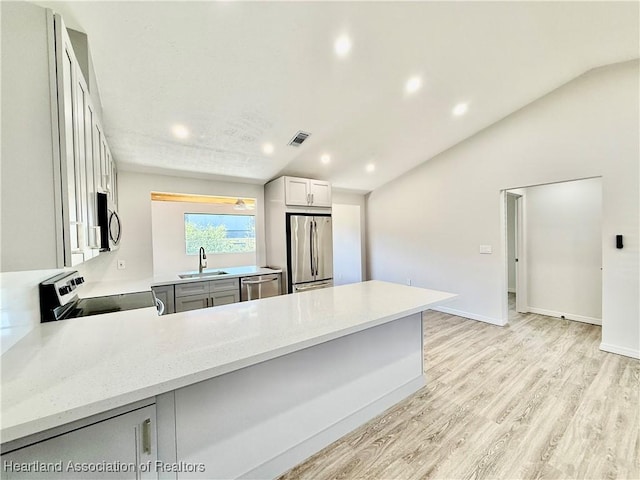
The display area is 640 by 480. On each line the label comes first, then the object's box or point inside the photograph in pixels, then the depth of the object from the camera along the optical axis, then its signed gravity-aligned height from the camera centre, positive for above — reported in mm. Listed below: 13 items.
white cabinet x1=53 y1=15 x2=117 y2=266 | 1023 +388
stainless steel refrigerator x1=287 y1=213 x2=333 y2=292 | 4035 -231
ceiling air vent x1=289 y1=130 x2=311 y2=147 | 3138 +1185
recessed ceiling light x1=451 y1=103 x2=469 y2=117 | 3280 +1553
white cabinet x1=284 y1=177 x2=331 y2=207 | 4004 +701
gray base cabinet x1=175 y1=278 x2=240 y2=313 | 3240 -690
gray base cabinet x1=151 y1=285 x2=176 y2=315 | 3086 -650
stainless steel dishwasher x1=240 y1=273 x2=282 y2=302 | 3662 -688
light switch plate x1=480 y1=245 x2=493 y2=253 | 3941 -236
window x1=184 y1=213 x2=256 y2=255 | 5660 +134
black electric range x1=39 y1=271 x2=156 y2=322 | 1609 -456
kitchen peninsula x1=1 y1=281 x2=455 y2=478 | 891 -612
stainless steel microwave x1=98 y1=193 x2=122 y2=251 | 1637 +125
